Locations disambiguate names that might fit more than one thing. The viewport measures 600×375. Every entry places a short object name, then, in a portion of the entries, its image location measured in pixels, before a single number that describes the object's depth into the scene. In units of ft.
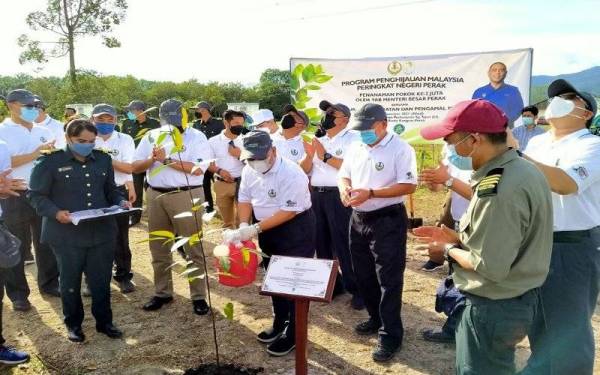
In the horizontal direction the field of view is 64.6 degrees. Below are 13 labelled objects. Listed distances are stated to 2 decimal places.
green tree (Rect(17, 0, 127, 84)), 65.10
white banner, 23.11
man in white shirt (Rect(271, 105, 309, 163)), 18.43
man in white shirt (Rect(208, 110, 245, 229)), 21.90
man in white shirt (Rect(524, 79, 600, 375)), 8.82
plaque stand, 9.37
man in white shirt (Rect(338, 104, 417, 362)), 11.73
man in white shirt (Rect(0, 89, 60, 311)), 15.97
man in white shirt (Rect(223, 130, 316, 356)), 11.55
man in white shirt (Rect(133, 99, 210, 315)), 15.01
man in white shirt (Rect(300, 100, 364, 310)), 16.19
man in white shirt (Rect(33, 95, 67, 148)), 19.65
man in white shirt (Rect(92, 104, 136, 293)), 17.29
